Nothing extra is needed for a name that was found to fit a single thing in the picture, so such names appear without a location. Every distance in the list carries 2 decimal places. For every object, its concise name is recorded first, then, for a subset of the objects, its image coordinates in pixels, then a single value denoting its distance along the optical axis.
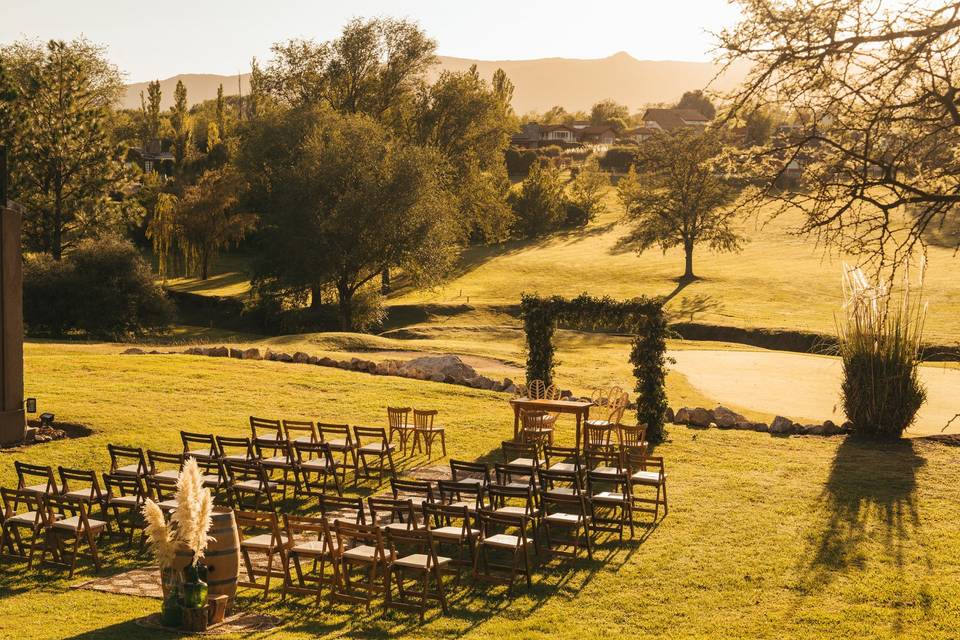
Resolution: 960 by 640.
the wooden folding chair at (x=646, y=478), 16.89
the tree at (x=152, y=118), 124.24
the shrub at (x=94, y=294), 47.16
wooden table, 22.34
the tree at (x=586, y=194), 90.56
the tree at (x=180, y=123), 99.79
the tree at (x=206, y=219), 72.75
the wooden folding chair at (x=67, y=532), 14.02
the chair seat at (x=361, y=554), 12.97
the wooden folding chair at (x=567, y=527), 14.64
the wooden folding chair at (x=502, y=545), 13.36
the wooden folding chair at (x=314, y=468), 17.92
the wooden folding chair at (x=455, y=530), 13.42
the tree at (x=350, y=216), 52.91
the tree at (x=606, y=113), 168.75
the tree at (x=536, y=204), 86.25
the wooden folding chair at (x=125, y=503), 15.58
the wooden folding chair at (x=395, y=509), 13.64
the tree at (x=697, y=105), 191.38
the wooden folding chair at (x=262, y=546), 13.06
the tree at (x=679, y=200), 66.00
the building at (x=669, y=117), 173.38
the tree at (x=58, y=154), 58.56
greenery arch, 24.23
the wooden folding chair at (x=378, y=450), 19.45
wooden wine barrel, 12.26
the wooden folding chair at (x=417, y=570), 12.58
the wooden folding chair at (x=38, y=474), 15.20
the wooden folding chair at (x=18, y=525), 14.51
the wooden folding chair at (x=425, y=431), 21.66
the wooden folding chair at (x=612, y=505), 15.73
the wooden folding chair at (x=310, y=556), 13.00
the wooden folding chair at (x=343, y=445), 19.17
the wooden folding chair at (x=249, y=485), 16.53
